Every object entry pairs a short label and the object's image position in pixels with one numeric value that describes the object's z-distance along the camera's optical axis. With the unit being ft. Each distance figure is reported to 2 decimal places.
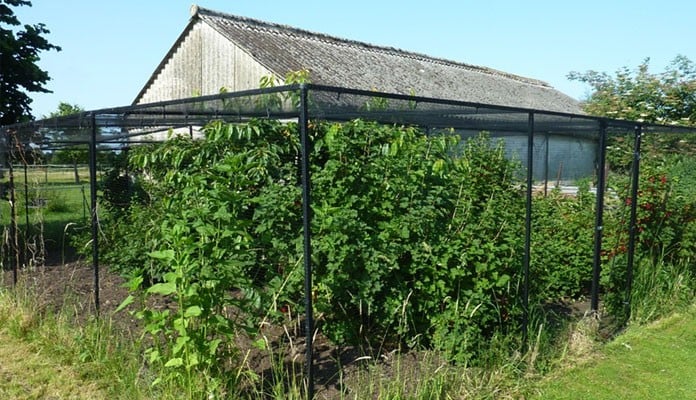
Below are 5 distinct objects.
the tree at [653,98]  53.62
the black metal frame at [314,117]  10.15
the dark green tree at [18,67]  32.04
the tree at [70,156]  29.02
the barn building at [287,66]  39.22
